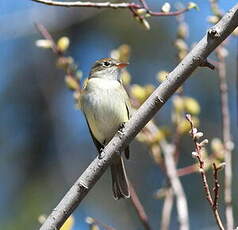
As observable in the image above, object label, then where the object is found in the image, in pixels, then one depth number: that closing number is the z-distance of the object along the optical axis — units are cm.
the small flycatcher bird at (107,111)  805
